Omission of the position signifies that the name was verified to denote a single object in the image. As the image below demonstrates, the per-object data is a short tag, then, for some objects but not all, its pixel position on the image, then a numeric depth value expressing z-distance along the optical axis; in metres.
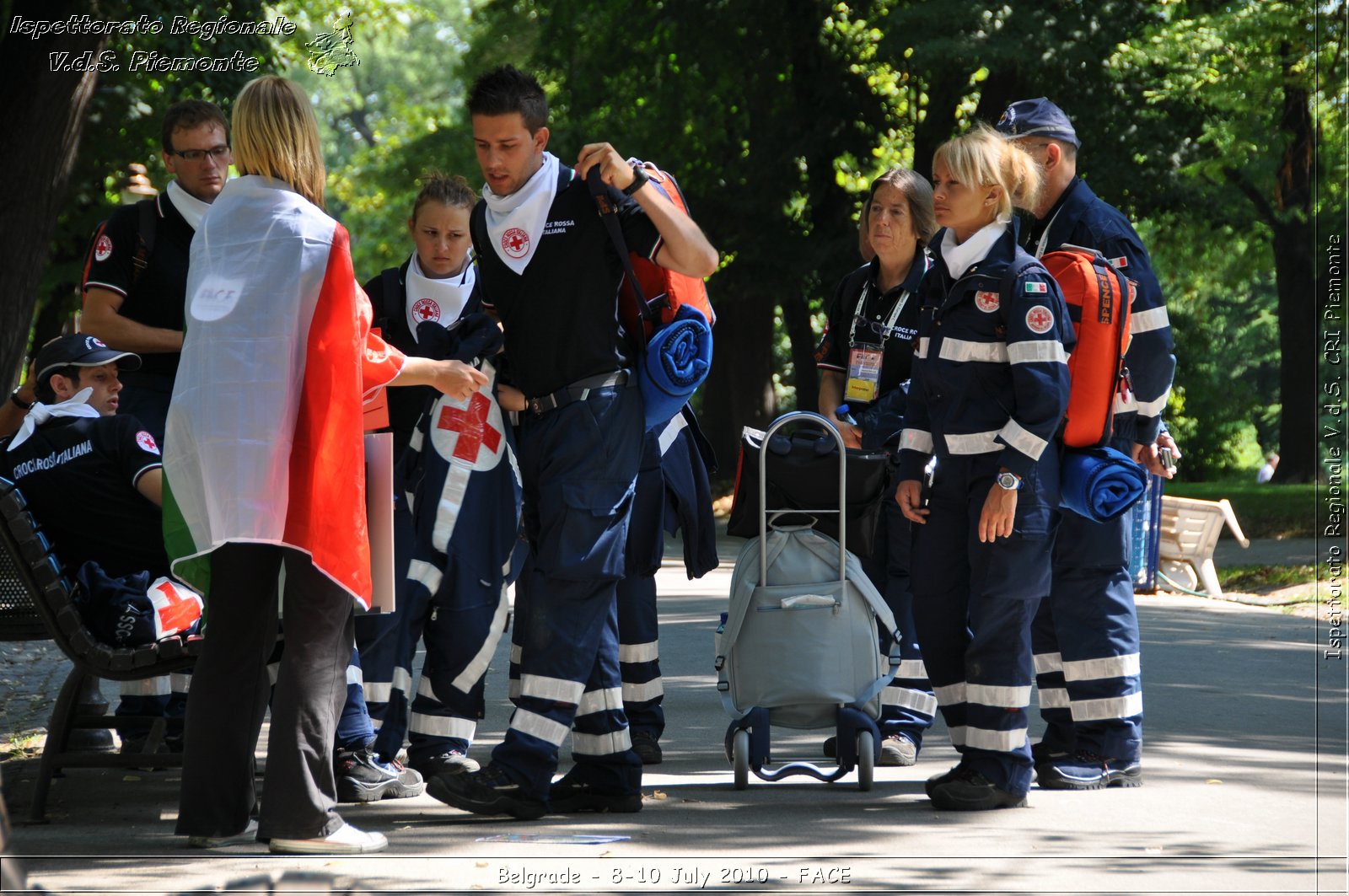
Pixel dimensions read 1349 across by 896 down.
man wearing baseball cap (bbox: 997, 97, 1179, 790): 11.54
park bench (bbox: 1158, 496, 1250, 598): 30.23
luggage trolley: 11.06
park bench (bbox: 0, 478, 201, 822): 10.14
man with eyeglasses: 12.41
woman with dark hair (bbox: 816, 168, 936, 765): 12.77
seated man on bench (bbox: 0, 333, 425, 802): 10.96
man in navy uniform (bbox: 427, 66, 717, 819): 9.96
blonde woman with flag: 8.80
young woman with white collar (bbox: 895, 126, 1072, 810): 10.48
